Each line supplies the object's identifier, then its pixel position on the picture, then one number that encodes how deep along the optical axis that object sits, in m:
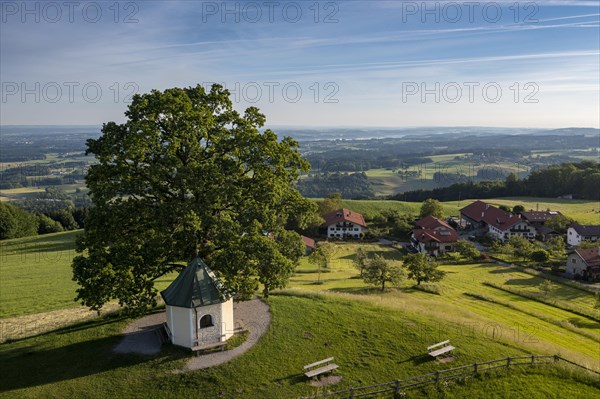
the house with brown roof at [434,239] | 81.06
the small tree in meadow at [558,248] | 76.06
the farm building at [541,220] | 92.25
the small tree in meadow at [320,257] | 56.50
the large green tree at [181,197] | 22.69
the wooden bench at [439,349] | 24.28
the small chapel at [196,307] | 24.08
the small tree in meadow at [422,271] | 49.94
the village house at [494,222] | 92.56
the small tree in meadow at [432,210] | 103.75
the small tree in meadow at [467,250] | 73.88
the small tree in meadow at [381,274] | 46.44
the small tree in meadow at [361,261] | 50.16
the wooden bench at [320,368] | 21.80
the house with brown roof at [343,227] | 95.19
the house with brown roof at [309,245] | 78.51
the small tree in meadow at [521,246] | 72.25
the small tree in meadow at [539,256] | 71.44
